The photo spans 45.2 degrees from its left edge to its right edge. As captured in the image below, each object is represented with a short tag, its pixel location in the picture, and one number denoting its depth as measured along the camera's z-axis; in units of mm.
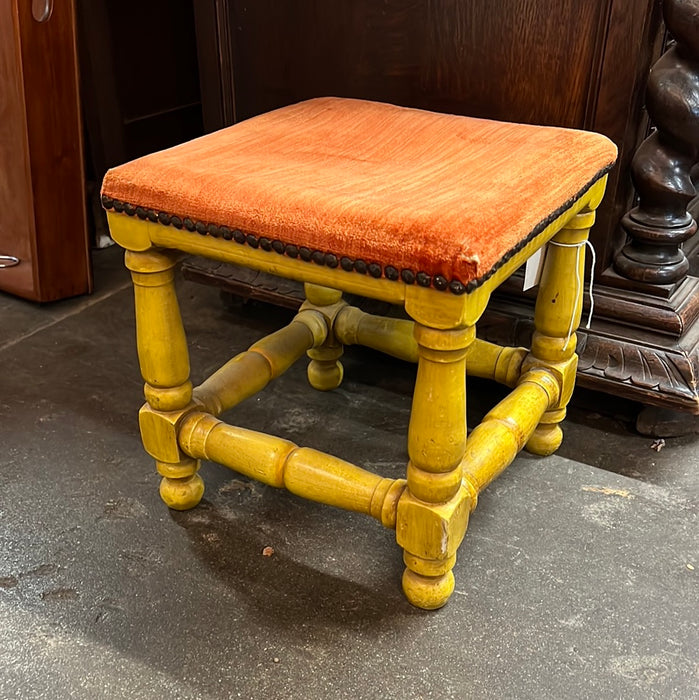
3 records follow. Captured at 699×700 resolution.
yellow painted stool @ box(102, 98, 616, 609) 645
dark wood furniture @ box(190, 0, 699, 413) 917
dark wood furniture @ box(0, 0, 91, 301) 1212
